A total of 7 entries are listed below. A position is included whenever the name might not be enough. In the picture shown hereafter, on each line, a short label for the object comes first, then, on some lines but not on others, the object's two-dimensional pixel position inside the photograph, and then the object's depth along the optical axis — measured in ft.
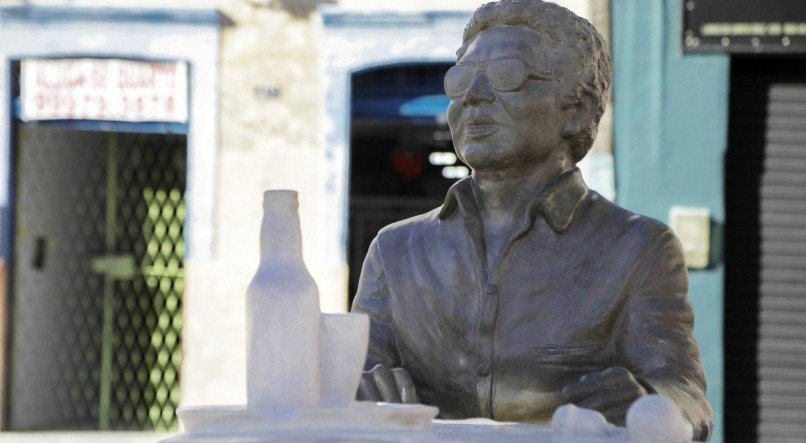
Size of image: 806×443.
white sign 42.16
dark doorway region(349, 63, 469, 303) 42.80
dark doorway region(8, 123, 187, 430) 44.55
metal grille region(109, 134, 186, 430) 44.93
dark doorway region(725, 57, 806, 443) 38.60
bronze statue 12.19
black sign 38.09
